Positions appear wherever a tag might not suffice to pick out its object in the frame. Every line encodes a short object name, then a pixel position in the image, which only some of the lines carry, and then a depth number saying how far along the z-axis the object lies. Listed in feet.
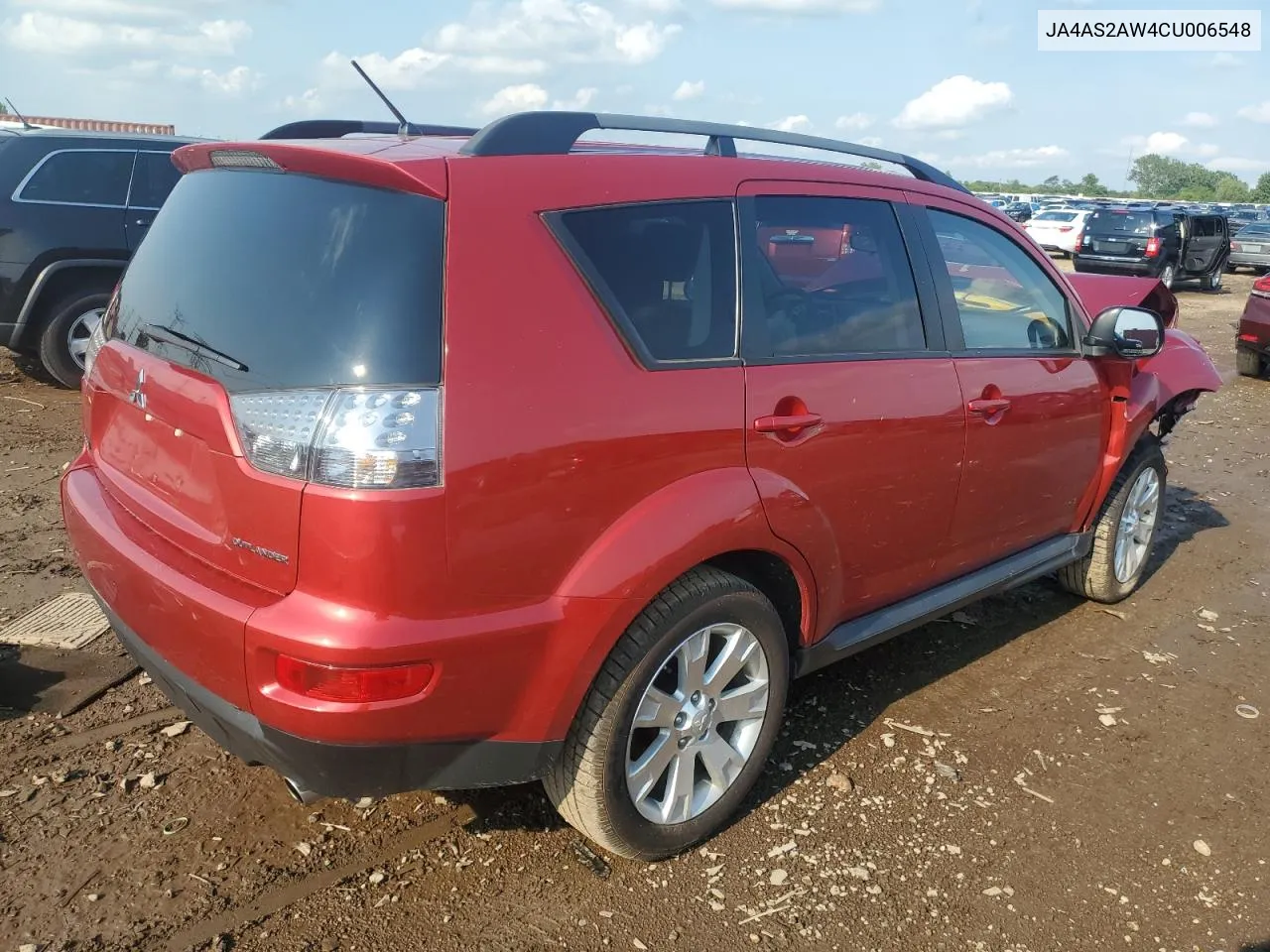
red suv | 6.77
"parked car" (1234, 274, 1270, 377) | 35.37
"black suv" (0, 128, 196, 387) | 23.86
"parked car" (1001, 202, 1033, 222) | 122.48
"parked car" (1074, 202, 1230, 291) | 68.03
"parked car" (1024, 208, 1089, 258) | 85.20
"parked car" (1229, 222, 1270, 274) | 86.58
